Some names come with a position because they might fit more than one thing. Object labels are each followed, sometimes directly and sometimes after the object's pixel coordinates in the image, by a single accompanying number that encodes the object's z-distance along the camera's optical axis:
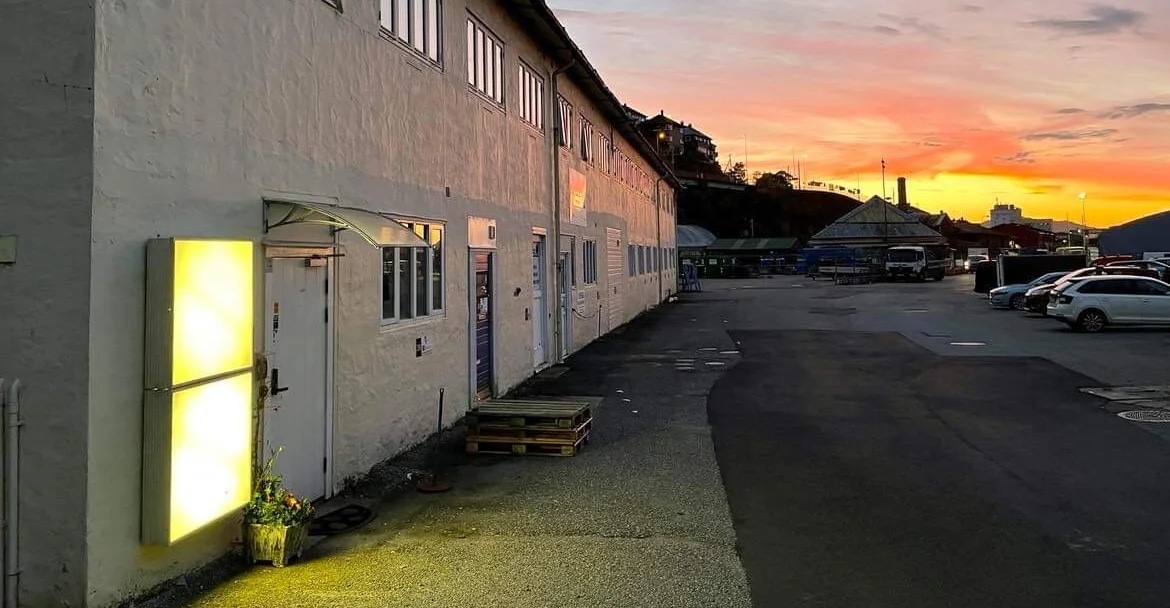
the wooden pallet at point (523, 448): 8.80
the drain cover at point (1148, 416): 10.38
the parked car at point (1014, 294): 30.56
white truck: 59.75
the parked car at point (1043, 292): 27.66
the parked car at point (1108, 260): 41.69
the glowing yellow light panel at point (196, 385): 4.79
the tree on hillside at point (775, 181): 136.38
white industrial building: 4.50
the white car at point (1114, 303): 22.02
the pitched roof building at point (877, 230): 82.19
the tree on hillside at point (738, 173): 141.90
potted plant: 5.52
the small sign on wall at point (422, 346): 9.32
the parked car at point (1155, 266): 30.53
